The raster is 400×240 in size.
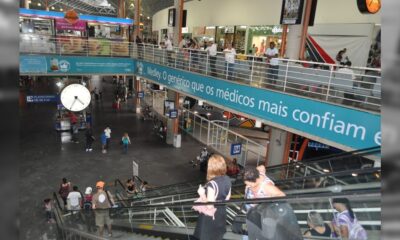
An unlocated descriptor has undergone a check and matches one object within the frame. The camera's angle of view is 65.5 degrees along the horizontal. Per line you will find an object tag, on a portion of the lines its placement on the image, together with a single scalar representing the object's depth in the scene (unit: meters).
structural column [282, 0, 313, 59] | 10.83
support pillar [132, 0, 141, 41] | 26.62
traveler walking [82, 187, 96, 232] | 9.26
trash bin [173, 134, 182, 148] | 20.47
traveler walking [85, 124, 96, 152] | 18.33
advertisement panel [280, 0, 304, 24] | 10.75
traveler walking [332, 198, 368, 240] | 3.19
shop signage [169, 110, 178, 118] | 19.08
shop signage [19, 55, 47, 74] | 18.73
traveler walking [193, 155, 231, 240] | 4.35
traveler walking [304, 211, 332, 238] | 3.91
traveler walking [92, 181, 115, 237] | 8.95
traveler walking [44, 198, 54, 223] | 11.79
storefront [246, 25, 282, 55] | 19.50
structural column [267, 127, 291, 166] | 12.37
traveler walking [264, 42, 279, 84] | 10.62
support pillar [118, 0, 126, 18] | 29.52
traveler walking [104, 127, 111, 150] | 18.32
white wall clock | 12.46
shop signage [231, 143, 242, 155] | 14.41
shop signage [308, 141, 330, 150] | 16.31
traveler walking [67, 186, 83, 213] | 11.43
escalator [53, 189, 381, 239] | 2.85
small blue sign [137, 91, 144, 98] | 26.67
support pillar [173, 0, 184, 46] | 18.89
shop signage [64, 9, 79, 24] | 18.27
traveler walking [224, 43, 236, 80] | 12.27
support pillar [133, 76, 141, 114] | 27.96
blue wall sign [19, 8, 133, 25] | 20.16
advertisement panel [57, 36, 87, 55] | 20.47
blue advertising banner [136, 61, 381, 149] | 7.50
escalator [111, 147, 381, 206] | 4.75
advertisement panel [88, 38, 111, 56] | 21.59
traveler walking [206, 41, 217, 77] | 13.64
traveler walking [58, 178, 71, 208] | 12.47
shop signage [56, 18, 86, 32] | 21.17
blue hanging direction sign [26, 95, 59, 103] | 15.62
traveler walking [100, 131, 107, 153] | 18.33
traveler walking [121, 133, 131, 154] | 18.36
